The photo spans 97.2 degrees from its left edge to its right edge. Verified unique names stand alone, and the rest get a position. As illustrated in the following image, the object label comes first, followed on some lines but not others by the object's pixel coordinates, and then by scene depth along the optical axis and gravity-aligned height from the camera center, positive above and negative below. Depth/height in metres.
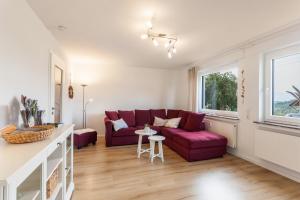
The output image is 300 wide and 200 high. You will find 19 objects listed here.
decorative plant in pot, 2.02 +0.06
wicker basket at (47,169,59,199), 1.10 -0.73
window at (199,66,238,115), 2.98 +0.24
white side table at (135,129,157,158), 2.66 -0.67
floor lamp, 3.94 -0.26
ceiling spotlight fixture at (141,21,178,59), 1.92 +1.09
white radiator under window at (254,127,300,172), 1.86 -0.72
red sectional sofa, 2.56 -0.75
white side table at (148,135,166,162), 2.51 -0.89
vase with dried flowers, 1.27 -0.13
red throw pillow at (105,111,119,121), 3.58 -0.40
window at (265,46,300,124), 2.04 +0.26
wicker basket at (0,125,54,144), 0.95 -0.26
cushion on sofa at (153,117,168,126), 3.82 -0.60
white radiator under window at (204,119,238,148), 2.70 -0.62
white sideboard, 0.62 -0.39
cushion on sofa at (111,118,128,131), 3.30 -0.60
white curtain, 3.79 +0.34
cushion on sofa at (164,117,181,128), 3.51 -0.60
